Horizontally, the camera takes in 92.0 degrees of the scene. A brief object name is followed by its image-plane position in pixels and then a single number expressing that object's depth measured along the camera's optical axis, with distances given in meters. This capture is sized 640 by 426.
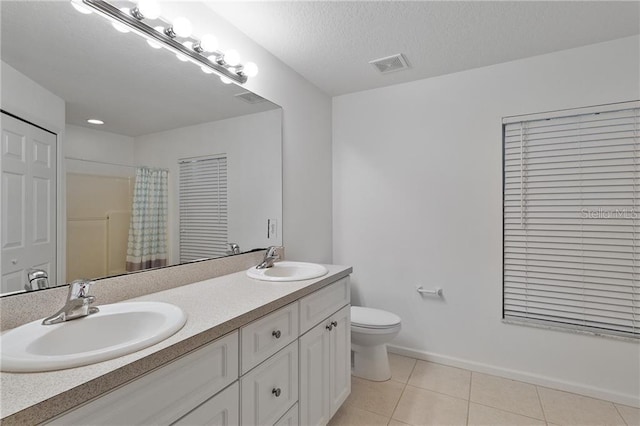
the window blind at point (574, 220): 1.97
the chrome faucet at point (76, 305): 0.96
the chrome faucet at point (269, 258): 1.87
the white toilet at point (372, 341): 2.13
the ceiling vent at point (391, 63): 2.22
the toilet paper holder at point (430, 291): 2.50
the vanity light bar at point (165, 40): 1.21
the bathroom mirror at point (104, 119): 1.04
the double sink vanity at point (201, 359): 0.68
